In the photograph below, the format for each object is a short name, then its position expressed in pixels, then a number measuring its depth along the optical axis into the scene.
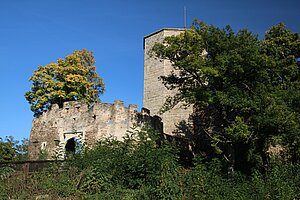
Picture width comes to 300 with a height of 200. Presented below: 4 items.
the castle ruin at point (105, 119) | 19.33
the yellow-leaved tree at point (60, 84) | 25.19
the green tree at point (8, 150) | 19.19
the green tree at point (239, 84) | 14.71
